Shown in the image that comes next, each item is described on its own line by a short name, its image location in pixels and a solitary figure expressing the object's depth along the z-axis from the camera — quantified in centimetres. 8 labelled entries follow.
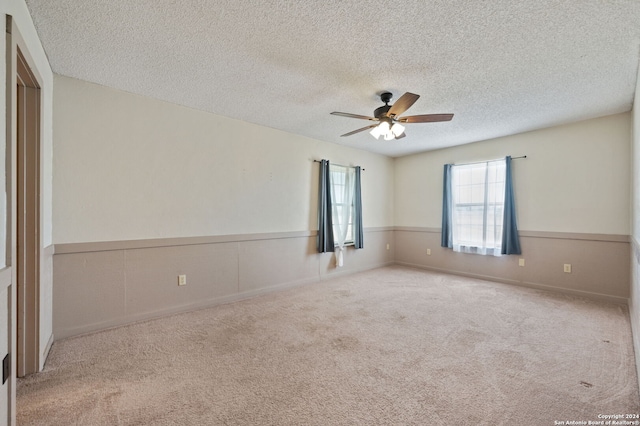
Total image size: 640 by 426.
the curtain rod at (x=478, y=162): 435
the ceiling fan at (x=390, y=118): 271
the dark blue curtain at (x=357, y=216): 519
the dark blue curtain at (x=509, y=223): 436
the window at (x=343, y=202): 490
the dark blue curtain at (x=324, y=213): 462
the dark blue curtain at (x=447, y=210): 514
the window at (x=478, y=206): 460
